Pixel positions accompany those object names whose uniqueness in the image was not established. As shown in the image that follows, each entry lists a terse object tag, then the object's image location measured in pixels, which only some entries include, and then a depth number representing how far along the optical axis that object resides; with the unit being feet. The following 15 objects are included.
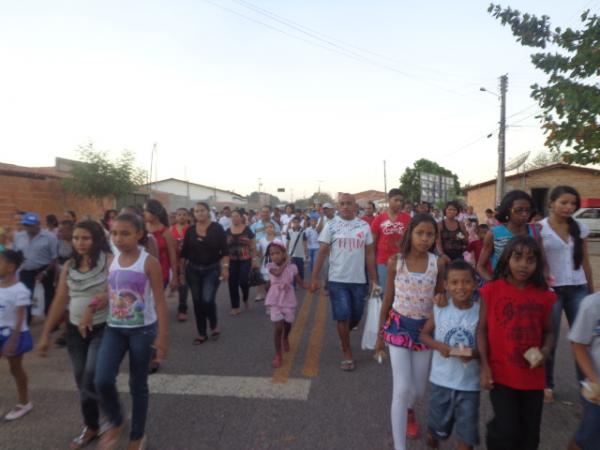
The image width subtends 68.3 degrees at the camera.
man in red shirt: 19.21
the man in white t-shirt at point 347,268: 15.19
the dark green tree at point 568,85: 18.15
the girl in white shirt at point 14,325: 11.57
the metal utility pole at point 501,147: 69.10
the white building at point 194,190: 219.82
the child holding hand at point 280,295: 16.02
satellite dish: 90.05
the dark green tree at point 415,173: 173.37
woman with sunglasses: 12.51
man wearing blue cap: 20.10
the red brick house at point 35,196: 46.24
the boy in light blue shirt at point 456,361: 8.60
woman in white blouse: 11.85
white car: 79.20
